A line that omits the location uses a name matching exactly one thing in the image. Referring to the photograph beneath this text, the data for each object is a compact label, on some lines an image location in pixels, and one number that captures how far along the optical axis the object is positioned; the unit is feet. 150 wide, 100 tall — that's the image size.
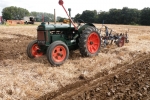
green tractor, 19.19
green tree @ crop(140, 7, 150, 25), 180.91
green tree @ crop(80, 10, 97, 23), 227.10
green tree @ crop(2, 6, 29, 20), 381.42
